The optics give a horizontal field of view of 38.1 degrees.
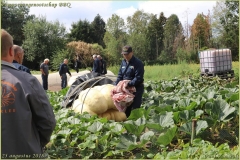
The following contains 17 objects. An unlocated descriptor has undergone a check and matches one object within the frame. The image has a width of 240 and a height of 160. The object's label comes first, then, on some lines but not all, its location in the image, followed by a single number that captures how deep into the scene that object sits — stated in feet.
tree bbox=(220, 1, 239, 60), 92.02
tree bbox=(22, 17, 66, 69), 100.22
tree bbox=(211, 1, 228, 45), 98.84
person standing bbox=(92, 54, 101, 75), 44.92
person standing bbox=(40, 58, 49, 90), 44.96
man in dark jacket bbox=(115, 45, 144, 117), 20.02
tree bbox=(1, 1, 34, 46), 107.45
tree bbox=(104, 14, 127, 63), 99.09
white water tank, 44.80
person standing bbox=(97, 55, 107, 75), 46.32
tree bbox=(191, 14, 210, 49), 113.29
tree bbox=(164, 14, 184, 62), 111.06
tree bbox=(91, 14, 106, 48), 141.07
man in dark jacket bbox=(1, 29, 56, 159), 7.72
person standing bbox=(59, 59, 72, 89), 46.62
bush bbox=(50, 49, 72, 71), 91.37
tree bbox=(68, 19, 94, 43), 134.51
